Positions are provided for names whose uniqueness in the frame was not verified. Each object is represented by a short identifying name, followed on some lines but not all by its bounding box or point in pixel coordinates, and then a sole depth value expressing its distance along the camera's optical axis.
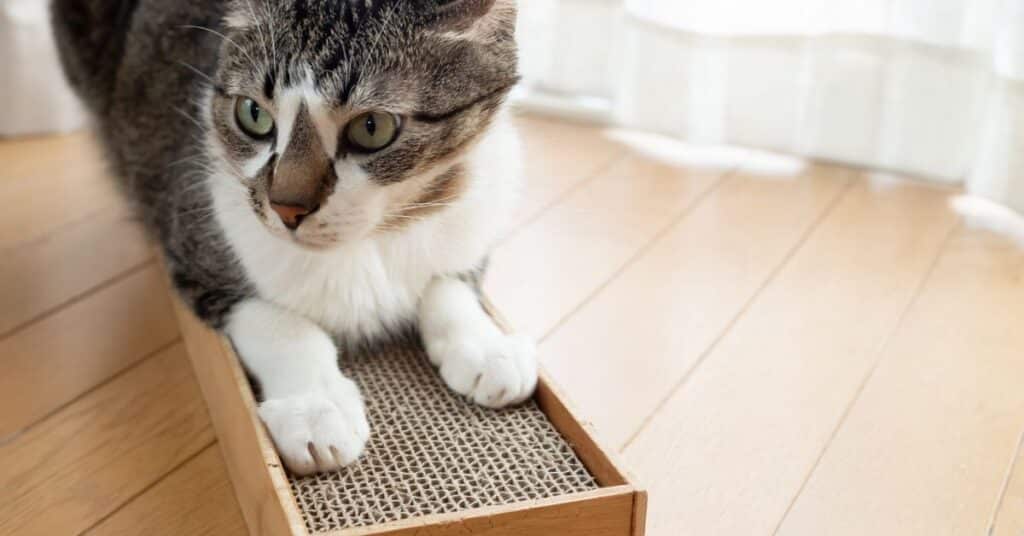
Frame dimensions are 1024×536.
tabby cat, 1.10
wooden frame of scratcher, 1.02
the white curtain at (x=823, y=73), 1.84
